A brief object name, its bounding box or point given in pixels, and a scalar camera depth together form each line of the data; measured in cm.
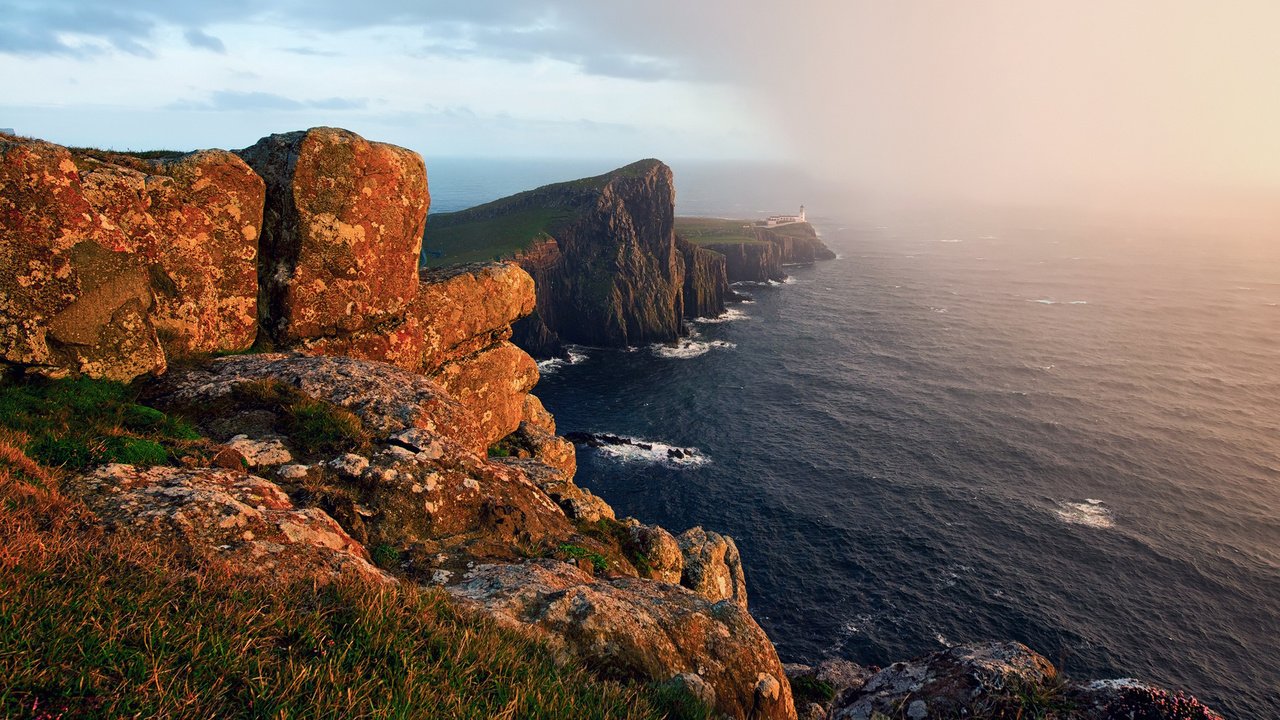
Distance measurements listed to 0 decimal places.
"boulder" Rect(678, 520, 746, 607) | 2189
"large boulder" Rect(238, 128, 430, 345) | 1927
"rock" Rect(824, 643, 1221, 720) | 856
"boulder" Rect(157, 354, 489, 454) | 1428
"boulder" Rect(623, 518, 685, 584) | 1700
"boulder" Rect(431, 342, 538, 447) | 2491
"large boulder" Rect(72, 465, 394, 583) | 780
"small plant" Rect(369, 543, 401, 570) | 1058
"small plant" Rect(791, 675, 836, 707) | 1661
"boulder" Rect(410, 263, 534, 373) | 2388
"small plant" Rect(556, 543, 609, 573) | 1323
